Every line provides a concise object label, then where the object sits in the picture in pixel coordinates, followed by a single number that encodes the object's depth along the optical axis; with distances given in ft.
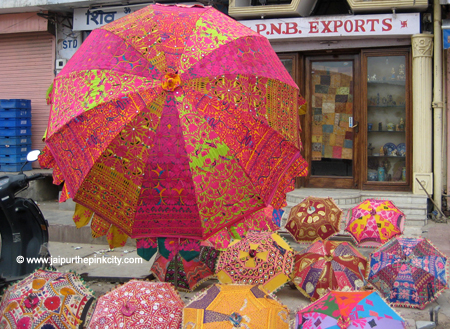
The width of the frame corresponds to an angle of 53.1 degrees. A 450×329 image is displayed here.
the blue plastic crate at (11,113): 33.65
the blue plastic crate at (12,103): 33.63
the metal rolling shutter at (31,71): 36.11
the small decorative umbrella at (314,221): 17.30
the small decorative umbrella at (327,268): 13.28
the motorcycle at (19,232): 14.39
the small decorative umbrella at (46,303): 10.88
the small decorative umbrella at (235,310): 9.79
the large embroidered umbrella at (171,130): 10.10
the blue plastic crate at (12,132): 33.65
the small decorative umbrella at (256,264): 13.66
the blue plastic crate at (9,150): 33.99
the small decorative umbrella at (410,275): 13.12
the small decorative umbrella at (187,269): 14.73
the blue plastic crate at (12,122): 33.60
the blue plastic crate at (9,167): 34.19
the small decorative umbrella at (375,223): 16.76
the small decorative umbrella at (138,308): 10.11
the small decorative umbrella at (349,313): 8.98
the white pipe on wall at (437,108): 25.90
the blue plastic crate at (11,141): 33.83
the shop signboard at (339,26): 25.85
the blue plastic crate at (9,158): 34.01
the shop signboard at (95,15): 32.73
